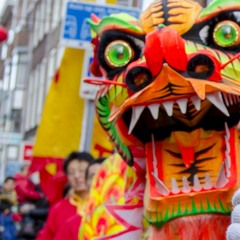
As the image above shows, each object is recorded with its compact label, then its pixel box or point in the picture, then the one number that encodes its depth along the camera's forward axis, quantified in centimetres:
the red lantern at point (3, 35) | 1507
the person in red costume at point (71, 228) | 667
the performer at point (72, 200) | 764
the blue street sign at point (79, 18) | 948
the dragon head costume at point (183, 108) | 438
